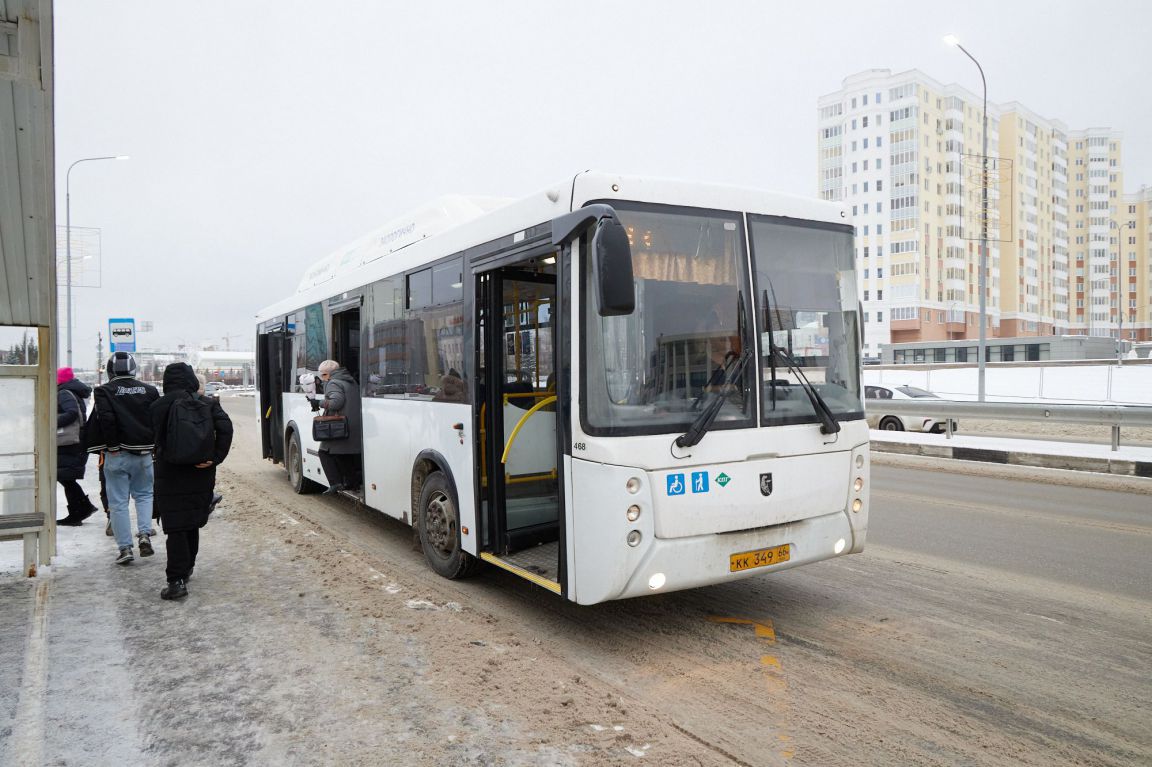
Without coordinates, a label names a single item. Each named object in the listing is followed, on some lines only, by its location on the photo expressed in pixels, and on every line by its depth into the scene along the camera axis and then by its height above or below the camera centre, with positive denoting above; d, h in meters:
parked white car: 19.41 -1.42
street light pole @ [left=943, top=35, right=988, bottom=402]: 20.97 +3.99
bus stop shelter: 6.20 +0.77
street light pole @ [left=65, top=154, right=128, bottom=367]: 27.08 +5.54
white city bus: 4.66 -0.14
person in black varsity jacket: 7.01 -0.56
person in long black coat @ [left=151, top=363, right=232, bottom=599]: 6.16 -0.91
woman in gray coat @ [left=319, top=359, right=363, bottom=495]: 8.66 -0.65
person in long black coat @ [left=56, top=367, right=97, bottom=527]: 8.68 -0.85
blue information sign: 20.09 +1.16
